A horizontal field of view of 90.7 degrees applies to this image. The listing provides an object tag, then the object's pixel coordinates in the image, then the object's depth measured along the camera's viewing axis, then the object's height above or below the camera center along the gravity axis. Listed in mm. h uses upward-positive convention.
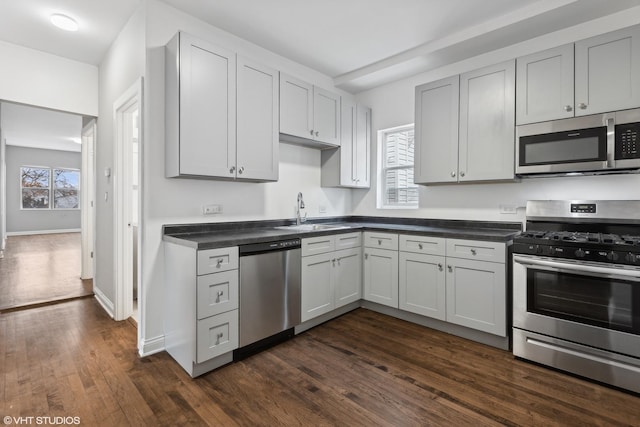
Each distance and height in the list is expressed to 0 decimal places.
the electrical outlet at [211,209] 2828 +15
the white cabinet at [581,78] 2254 +1033
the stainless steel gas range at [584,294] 2031 -572
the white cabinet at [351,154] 3836 +718
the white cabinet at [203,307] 2154 -686
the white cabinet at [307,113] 3125 +1046
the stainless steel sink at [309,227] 3262 -174
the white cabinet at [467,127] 2797 +812
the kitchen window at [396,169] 3932 +551
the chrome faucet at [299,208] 3672 +29
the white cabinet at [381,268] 3250 -608
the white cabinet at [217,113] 2402 +807
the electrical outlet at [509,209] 3012 +27
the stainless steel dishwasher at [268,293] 2412 -668
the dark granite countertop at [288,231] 2367 -183
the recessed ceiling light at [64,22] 2749 +1679
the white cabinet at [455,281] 2600 -621
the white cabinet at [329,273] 2914 -623
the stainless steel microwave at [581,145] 2264 +522
